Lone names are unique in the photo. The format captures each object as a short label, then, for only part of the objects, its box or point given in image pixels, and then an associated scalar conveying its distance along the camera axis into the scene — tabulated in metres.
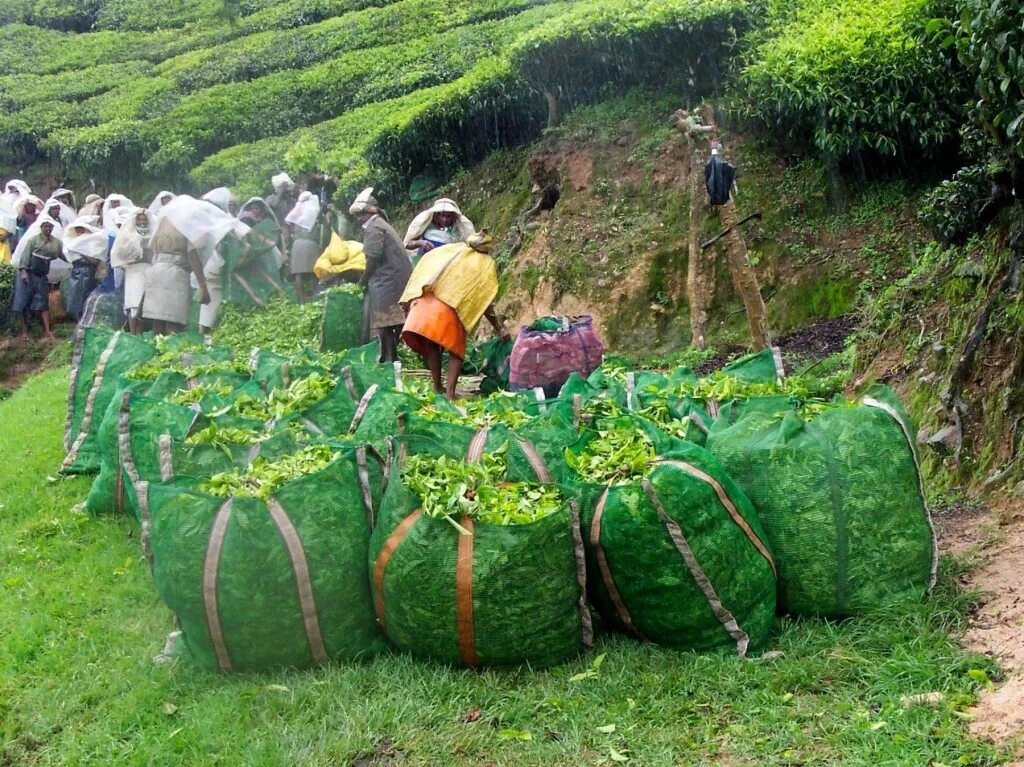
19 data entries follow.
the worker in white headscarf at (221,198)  13.50
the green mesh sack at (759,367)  5.34
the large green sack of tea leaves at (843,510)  3.70
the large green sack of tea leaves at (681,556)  3.52
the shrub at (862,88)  9.01
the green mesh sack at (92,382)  6.74
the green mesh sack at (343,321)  9.38
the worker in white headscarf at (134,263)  10.83
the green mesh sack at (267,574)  3.62
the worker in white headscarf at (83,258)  12.62
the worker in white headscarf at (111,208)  13.13
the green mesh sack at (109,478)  5.85
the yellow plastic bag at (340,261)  10.23
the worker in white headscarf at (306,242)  11.59
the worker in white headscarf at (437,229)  9.09
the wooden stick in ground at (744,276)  8.12
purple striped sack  7.05
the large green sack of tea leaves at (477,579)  3.46
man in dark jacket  8.95
